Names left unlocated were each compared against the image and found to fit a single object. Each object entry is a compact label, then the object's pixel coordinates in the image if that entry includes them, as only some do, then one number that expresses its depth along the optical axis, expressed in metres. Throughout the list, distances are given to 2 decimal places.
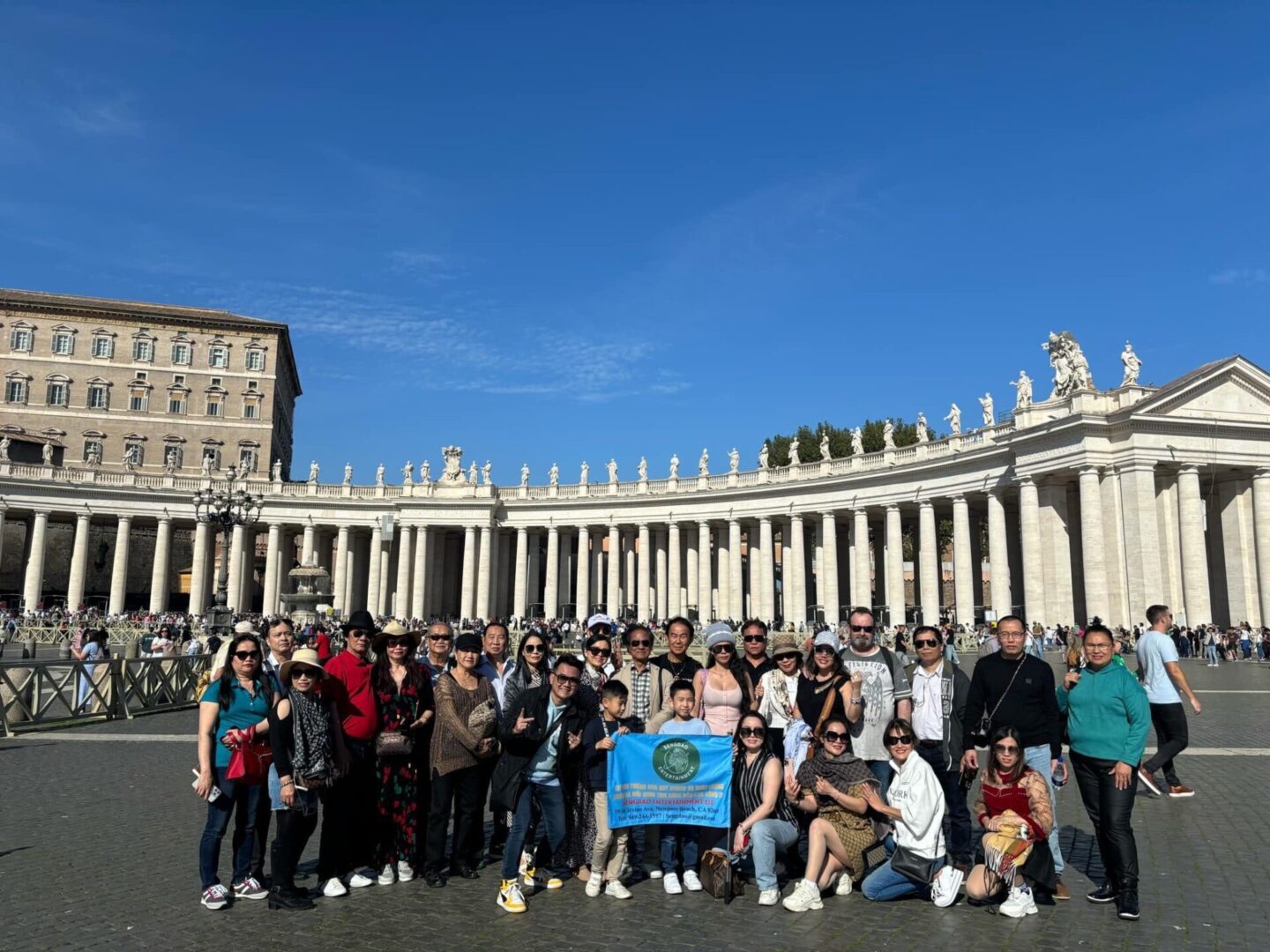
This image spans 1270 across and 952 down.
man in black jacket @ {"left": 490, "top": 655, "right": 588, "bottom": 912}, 8.49
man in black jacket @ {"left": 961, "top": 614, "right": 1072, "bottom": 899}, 8.43
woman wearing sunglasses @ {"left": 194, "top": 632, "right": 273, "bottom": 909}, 7.75
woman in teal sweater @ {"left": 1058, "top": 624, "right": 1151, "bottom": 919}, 7.74
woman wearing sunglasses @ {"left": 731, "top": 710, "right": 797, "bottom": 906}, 8.19
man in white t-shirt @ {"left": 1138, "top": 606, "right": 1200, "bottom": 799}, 11.95
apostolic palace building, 43.88
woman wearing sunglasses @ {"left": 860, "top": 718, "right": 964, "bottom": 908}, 8.05
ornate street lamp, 35.19
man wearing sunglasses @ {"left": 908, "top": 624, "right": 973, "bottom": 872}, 9.17
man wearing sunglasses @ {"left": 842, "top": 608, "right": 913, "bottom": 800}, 9.16
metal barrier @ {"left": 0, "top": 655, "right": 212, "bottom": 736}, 18.36
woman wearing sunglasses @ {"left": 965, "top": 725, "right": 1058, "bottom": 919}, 7.79
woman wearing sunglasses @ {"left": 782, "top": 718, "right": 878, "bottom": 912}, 8.16
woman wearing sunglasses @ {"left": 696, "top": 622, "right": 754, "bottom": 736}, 9.30
